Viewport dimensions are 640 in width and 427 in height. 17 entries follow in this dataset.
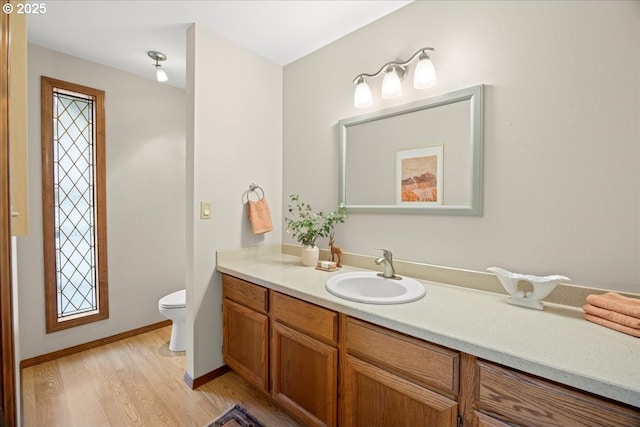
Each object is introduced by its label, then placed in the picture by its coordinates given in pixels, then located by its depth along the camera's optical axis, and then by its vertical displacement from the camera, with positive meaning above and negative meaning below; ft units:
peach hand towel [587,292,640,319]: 2.93 -1.06
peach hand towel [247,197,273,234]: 6.77 -0.27
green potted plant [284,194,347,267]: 6.12 -0.51
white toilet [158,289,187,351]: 7.21 -2.91
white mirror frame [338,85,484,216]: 4.46 +1.10
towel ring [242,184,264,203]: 6.93 +0.34
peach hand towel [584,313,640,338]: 2.85 -1.29
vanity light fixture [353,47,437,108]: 4.78 +2.39
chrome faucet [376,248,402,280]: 5.01 -1.05
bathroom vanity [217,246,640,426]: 2.40 -1.70
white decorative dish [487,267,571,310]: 3.54 -1.06
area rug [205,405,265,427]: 5.04 -4.00
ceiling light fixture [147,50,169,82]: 7.03 +3.86
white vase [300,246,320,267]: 6.10 -1.12
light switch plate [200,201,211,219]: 6.06 -0.11
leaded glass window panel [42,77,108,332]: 6.91 +0.01
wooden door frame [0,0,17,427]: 2.02 -0.24
